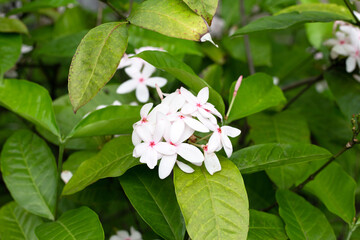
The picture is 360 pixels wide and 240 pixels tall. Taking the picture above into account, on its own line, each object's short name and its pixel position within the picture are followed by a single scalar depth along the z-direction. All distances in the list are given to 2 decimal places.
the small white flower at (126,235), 1.00
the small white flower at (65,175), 0.97
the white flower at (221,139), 0.86
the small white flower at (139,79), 1.03
